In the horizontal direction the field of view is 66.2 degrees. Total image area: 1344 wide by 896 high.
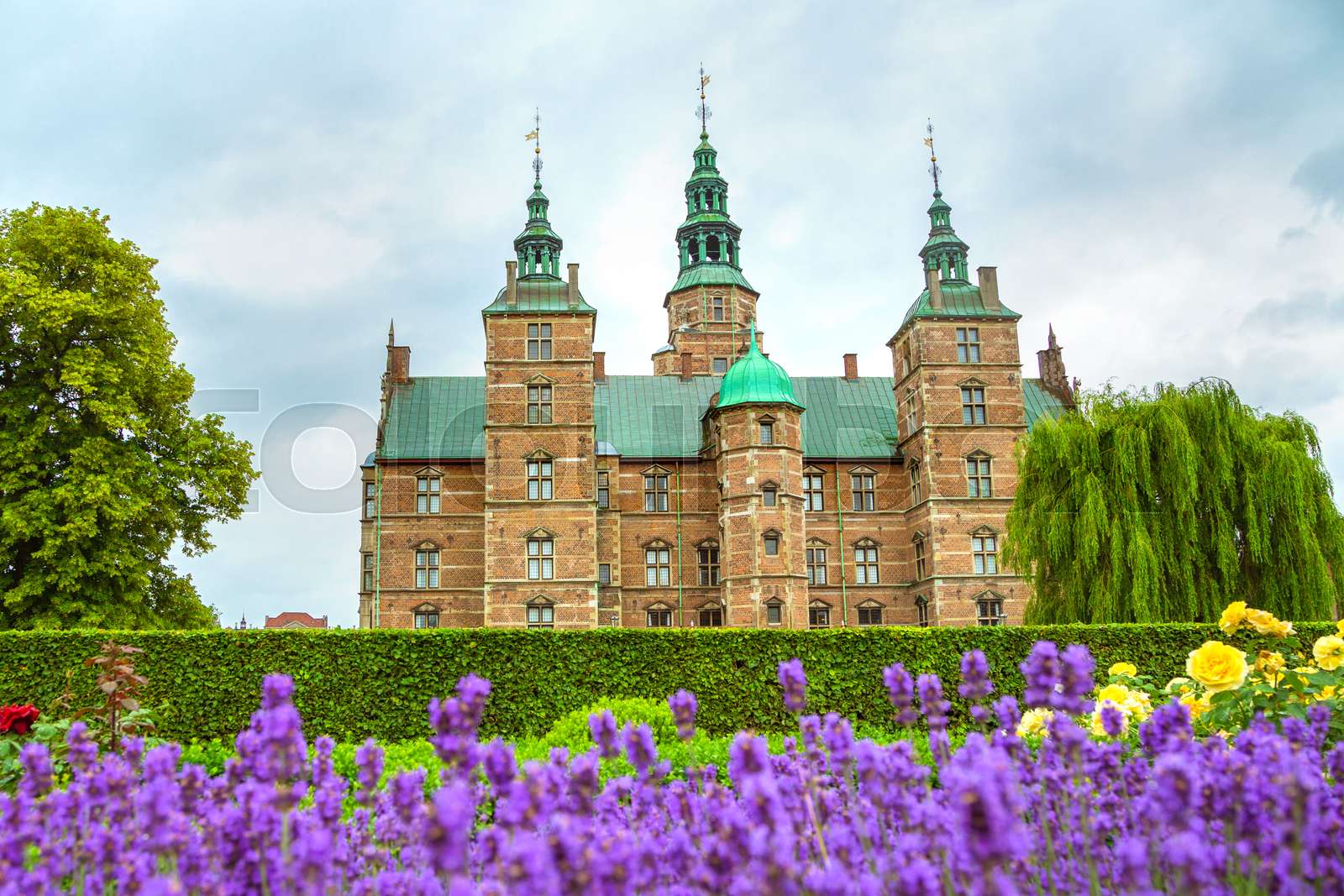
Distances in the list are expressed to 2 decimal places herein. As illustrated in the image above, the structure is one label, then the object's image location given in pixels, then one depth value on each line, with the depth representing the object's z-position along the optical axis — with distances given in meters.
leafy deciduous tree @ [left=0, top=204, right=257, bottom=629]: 22.03
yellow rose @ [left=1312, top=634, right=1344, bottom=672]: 8.25
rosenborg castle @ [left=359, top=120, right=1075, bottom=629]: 35.25
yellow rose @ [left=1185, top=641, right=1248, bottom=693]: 7.33
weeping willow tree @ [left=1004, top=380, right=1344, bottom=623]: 23.08
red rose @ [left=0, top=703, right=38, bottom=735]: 9.75
